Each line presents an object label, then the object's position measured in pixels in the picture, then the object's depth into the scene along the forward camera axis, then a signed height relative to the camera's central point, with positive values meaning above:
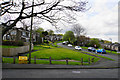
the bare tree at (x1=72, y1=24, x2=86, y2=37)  48.99 +5.29
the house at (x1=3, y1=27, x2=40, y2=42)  34.19 +1.71
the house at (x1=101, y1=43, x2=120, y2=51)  40.12 -3.79
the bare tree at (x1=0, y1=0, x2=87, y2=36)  9.10 +3.59
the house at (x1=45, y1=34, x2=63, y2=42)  75.07 +2.48
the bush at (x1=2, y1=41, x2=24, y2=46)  24.94 -1.03
